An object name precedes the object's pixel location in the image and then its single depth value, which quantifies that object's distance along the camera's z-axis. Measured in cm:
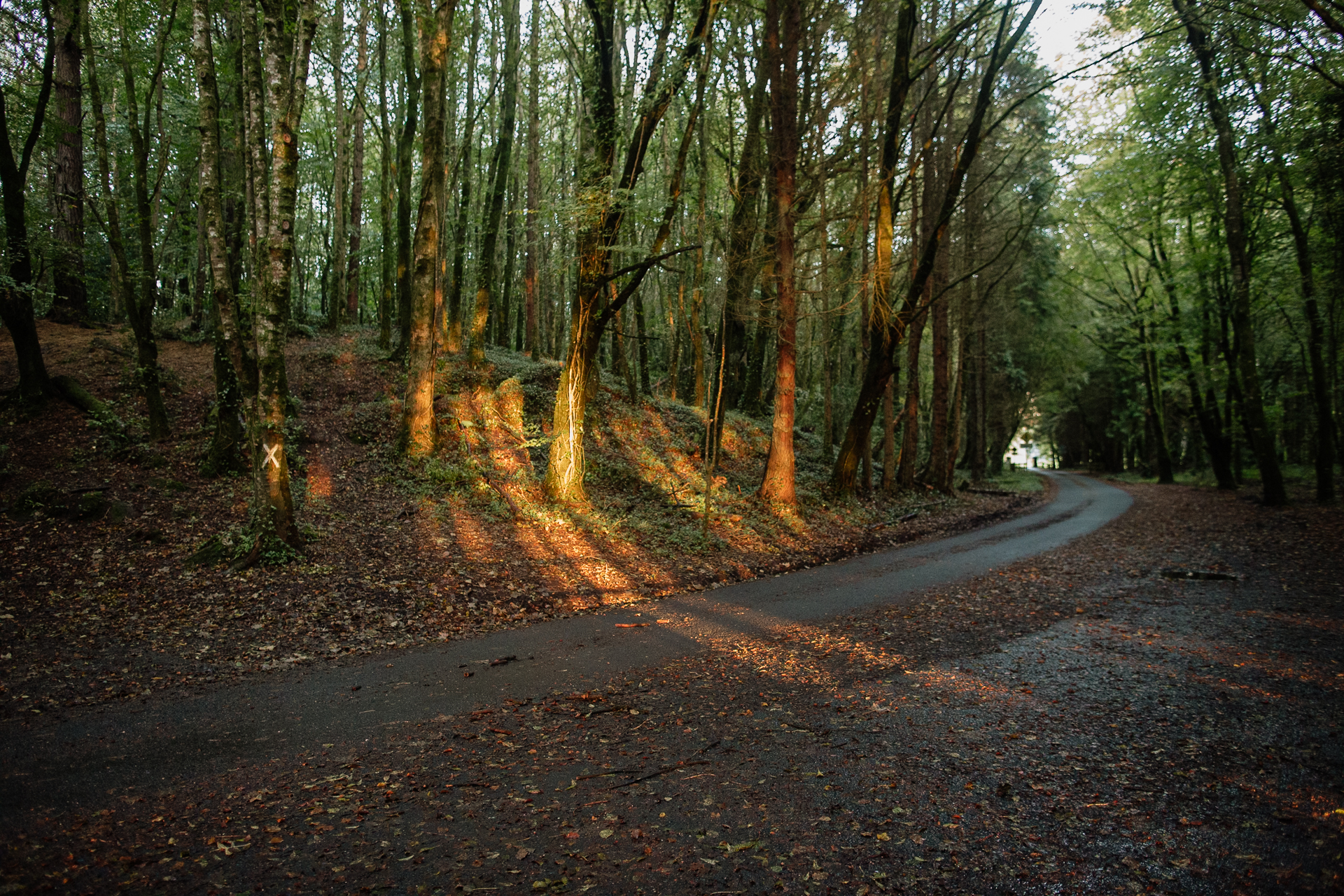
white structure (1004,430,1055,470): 5709
